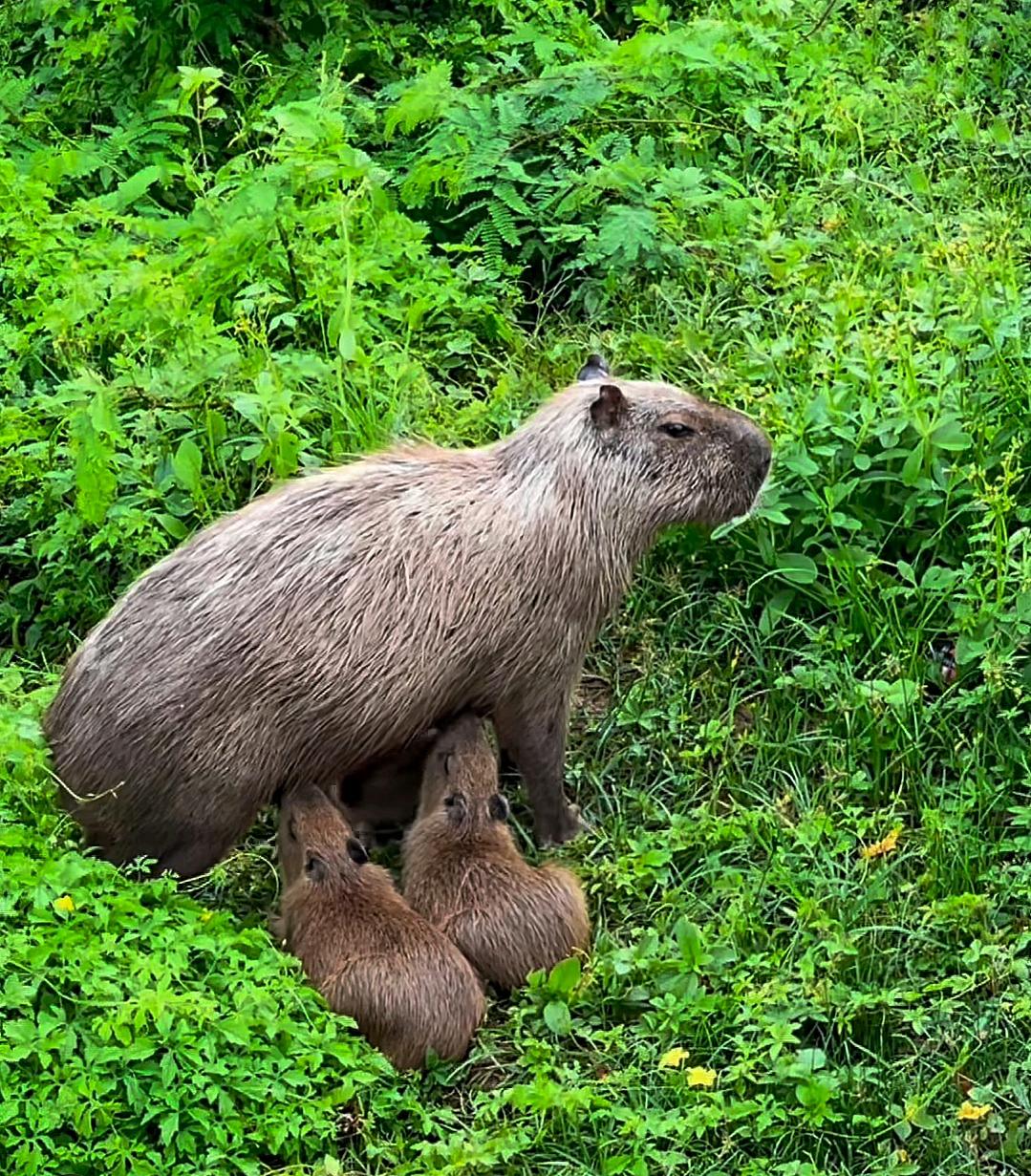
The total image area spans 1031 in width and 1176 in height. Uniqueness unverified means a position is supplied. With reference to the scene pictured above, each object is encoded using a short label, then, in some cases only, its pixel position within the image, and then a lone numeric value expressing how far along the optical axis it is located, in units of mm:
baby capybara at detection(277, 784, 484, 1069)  4133
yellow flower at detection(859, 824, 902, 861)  4559
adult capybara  4465
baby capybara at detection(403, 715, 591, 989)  4355
